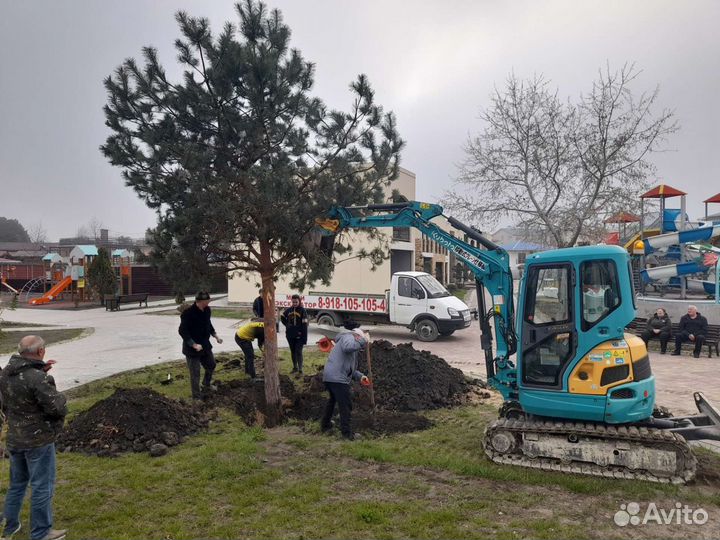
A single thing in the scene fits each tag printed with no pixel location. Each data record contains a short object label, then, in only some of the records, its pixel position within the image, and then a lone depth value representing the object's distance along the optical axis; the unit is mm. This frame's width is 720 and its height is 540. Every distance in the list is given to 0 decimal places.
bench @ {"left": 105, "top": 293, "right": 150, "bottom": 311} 26344
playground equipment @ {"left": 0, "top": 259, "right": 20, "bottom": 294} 37750
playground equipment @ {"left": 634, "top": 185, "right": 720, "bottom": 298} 15461
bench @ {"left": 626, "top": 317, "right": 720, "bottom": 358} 12469
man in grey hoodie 6391
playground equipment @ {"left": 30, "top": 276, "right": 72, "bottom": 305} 29903
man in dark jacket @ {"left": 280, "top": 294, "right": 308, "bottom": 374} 10328
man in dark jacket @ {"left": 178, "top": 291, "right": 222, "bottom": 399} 7918
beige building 23953
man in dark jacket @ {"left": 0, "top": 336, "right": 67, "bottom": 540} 3887
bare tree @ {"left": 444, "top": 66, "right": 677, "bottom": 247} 13500
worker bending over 9570
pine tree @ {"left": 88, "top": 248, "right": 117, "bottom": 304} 28281
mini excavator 5164
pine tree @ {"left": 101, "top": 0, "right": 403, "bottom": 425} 6020
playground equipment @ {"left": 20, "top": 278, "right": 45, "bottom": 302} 34188
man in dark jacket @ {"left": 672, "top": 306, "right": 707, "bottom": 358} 12398
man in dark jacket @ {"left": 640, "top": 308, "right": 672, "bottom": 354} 12906
